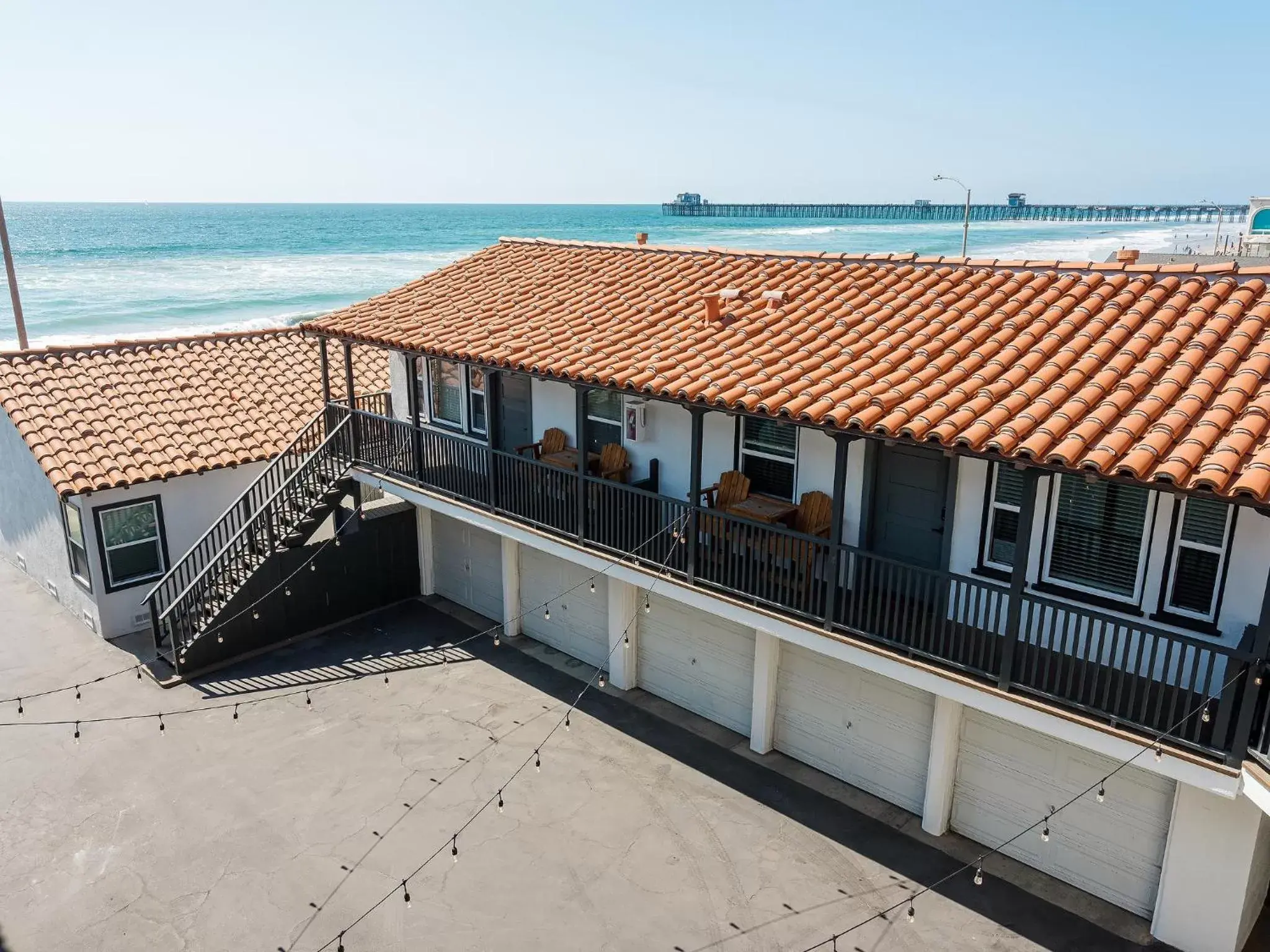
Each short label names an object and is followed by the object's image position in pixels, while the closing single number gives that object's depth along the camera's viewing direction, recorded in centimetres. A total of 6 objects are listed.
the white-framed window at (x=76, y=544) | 1697
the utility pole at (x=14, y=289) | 2299
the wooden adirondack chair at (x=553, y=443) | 1555
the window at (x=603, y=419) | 1498
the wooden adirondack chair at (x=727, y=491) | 1293
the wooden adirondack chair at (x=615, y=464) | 1460
